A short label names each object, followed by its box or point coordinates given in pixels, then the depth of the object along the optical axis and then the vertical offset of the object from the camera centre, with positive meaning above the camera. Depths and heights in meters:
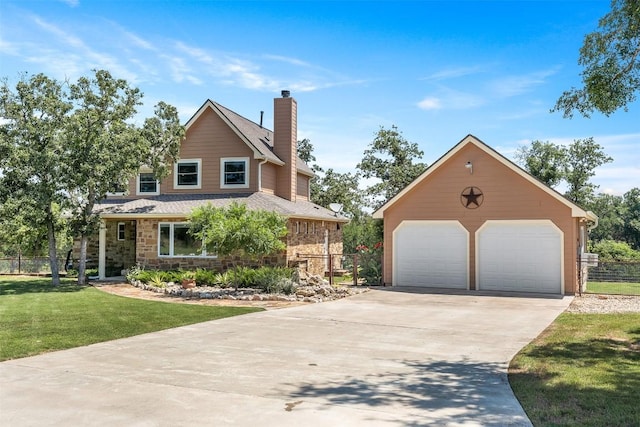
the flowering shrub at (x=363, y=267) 20.69 -1.19
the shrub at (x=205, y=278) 19.21 -1.54
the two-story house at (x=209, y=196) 21.20 +1.99
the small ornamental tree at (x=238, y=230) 16.23 +0.28
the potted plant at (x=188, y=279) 18.61 -1.58
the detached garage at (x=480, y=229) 17.73 +0.39
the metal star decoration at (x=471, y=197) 18.80 +1.58
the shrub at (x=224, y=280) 18.78 -1.59
